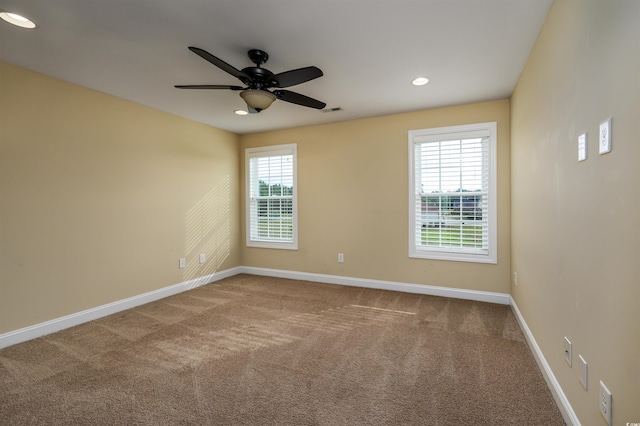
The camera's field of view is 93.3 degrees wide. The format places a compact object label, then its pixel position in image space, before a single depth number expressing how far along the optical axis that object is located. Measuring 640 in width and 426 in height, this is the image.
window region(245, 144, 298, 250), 5.00
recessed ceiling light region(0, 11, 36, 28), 1.99
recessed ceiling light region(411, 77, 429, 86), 3.05
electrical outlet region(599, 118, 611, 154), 1.18
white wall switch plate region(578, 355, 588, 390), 1.42
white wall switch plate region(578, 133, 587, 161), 1.40
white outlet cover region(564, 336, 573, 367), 1.62
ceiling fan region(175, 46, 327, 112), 2.25
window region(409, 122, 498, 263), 3.73
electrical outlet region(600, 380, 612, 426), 1.19
